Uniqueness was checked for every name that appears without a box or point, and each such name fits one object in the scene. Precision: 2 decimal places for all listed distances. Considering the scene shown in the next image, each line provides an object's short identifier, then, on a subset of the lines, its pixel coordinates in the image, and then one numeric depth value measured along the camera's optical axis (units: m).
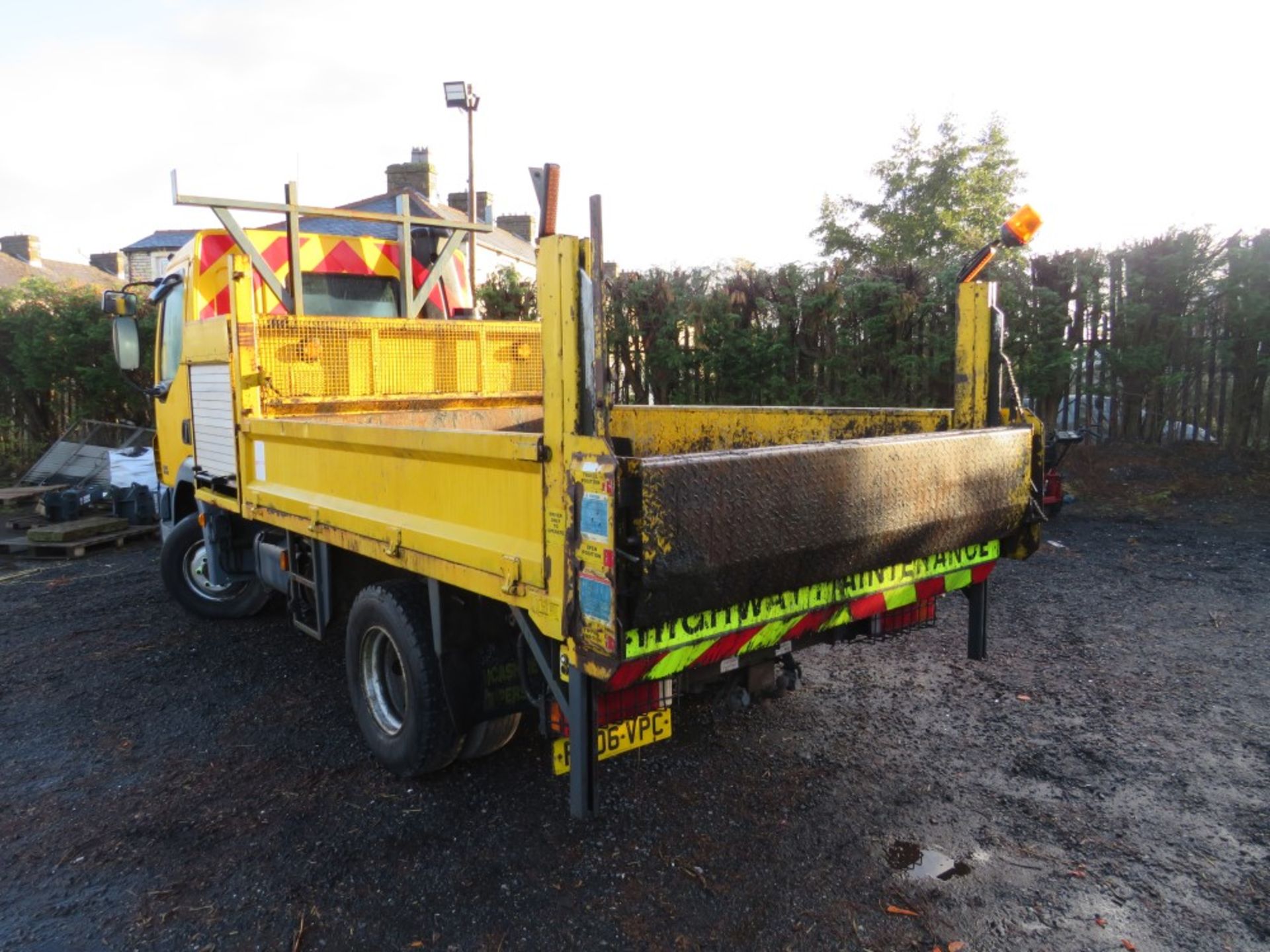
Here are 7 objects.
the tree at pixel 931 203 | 26.08
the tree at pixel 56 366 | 13.02
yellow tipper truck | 2.28
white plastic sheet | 9.70
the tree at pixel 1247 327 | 8.20
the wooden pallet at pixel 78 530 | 7.97
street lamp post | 17.09
